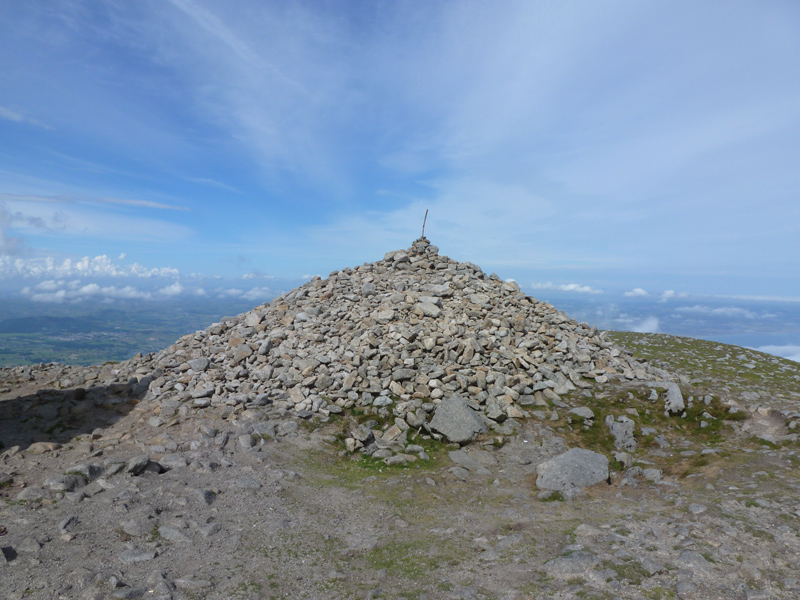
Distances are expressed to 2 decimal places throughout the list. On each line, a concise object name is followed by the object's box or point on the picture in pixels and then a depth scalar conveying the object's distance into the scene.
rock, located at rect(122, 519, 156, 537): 8.73
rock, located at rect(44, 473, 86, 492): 10.17
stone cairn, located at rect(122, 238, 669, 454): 15.94
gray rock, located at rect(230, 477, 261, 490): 11.16
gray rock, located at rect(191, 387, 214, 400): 16.30
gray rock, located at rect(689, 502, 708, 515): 9.12
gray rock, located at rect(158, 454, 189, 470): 12.09
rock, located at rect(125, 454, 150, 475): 11.36
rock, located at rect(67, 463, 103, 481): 10.88
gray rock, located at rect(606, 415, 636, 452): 14.48
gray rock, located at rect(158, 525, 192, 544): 8.68
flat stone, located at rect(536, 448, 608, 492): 11.60
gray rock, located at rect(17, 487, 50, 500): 9.79
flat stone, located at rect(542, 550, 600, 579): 7.23
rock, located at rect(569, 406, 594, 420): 15.93
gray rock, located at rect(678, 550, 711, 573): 7.06
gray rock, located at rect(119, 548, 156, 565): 7.80
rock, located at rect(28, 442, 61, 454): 12.55
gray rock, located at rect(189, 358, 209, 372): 18.45
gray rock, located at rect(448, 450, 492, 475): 12.98
